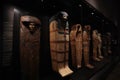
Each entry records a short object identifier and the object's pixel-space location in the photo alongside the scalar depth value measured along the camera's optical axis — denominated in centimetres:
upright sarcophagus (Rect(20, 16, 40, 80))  102
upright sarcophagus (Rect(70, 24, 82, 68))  168
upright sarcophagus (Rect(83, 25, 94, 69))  195
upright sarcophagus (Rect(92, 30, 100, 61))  234
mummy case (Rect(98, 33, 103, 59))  254
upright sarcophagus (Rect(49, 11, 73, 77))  127
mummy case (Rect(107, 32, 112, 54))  339
